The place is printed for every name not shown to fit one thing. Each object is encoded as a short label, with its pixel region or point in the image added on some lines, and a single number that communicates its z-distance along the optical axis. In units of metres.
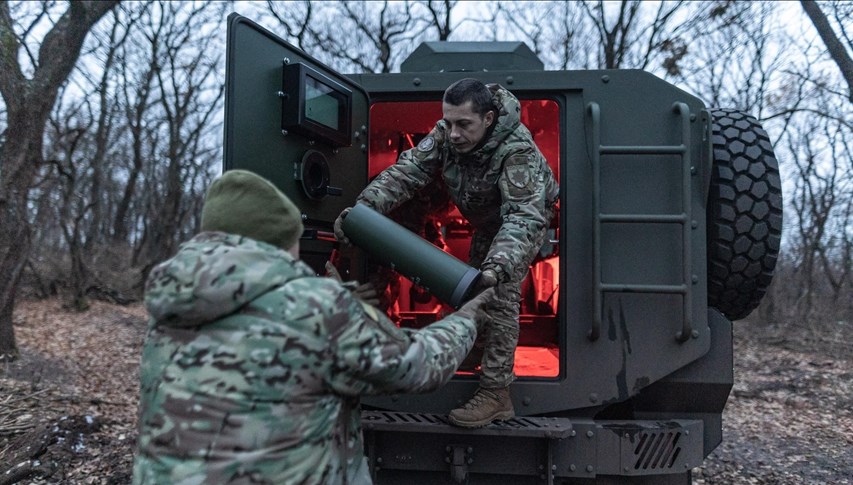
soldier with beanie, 1.55
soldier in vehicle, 2.75
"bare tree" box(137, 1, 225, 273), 18.67
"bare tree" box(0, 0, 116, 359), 6.22
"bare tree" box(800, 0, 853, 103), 6.84
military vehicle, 2.78
